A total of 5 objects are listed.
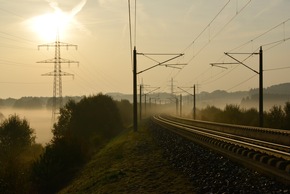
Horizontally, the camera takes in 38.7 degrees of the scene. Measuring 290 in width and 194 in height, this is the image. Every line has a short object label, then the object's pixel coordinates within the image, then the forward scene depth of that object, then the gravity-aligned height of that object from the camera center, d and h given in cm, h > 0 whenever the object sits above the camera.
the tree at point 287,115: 4731 -112
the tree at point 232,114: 6750 -138
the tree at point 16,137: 6638 -571
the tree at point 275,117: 4950 -139
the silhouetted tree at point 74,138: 3322 -406
